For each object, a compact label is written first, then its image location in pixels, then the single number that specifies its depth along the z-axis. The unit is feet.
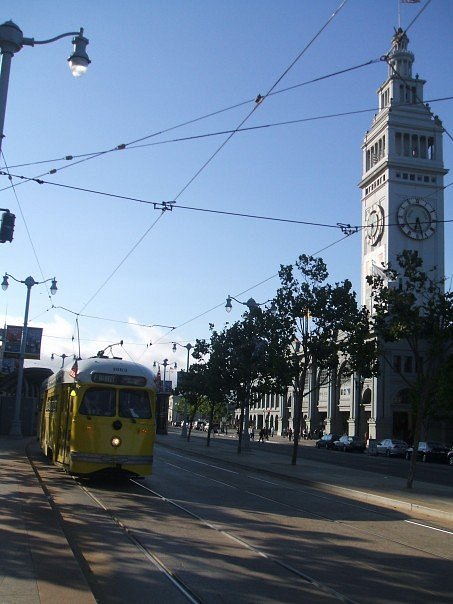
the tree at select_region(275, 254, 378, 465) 89.15
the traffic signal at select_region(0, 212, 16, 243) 44.80
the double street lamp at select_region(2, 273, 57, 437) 117.56
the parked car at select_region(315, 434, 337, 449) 217.15
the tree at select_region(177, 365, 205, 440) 145.28
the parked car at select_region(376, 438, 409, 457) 183.11
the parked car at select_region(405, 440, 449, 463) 171.73
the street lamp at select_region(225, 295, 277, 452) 110.11
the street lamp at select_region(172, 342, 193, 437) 190.97
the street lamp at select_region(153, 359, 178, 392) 244.50
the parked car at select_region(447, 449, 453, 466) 159.74
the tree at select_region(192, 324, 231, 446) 123.34
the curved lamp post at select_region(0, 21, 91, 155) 38.42
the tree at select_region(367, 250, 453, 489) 65.05
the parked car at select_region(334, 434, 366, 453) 206.80
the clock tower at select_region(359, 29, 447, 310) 300.40
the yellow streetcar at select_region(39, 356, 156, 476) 51.88
